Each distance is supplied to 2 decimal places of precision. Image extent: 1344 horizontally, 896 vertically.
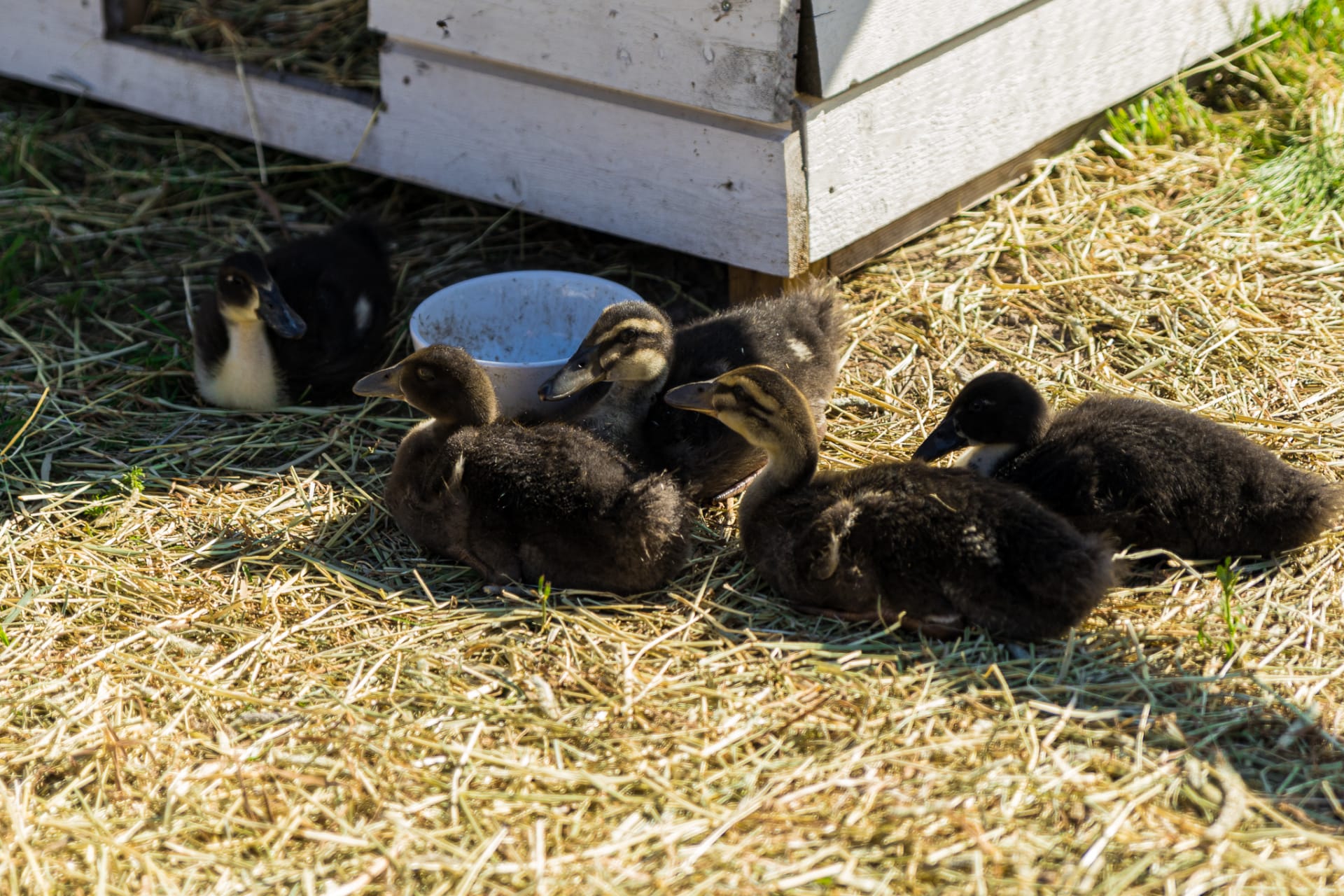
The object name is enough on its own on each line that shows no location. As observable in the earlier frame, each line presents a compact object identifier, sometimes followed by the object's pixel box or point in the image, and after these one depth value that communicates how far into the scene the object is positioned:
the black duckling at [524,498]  3.83
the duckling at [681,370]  4.34
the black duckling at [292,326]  4.92
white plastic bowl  5.30
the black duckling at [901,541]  3.51
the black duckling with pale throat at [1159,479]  3.79
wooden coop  4.89
